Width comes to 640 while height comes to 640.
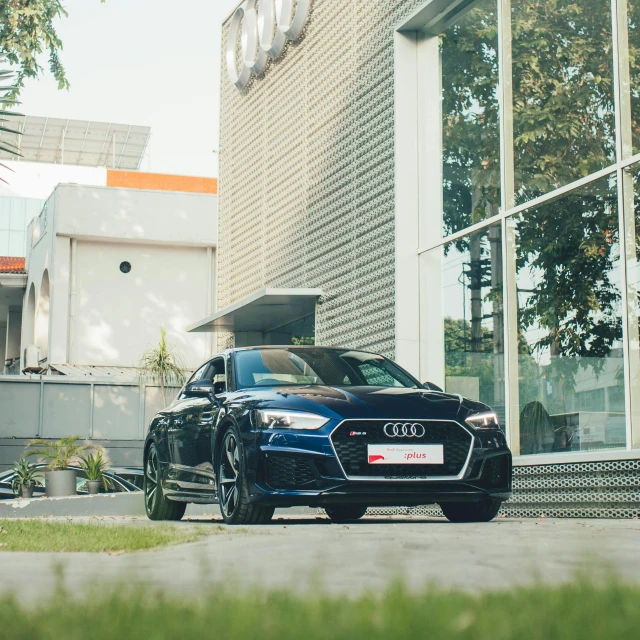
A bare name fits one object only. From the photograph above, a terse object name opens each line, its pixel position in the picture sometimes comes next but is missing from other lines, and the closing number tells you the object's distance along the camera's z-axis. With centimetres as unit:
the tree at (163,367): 2833
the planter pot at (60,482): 1931
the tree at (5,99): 964
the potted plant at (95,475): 1933
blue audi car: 777
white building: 3497
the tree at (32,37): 2470
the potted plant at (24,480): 1983
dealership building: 1018
